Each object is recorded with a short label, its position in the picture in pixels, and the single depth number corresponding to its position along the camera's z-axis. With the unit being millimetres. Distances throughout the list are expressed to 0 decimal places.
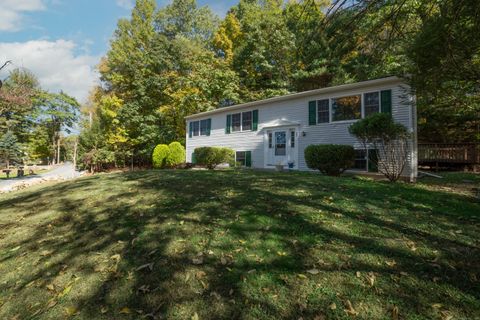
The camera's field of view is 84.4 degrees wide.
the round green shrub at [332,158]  9406
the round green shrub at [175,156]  17719
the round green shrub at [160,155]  17953
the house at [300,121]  10188
